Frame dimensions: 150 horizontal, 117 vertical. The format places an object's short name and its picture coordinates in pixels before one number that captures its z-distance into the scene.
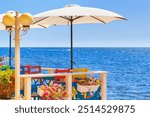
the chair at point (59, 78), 10.42
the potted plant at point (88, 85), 10.58
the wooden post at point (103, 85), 10.95
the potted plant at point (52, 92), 9.70
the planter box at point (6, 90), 9.89
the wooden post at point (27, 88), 9.70
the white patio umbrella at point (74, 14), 11.27
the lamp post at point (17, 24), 9.30
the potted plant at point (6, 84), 9.85
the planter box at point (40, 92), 9.91
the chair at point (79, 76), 10.72
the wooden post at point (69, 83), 10.25
